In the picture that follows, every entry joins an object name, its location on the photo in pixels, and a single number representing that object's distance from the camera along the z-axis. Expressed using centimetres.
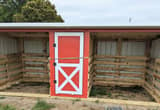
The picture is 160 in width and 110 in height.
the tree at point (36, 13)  1034
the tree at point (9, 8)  1332
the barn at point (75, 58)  261
